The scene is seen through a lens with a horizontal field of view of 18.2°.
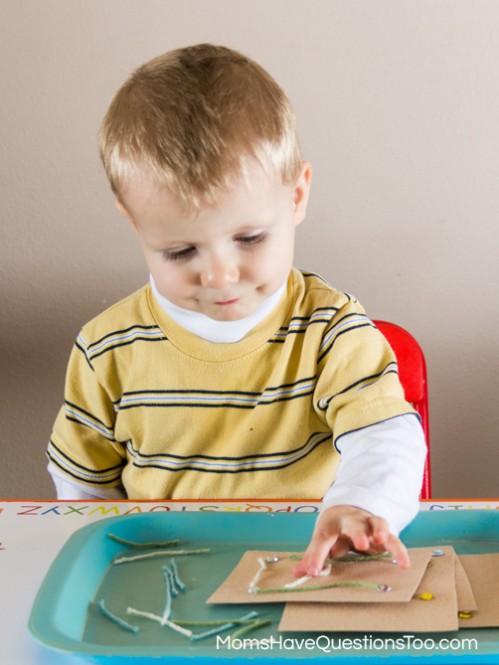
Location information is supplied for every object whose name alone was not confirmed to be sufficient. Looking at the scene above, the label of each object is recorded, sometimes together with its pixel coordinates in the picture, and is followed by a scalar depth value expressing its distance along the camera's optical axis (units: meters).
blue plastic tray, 0.84
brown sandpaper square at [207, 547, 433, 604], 0.89
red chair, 1.31
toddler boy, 1.02
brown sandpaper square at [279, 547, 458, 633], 0.86
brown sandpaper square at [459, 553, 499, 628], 0.88
